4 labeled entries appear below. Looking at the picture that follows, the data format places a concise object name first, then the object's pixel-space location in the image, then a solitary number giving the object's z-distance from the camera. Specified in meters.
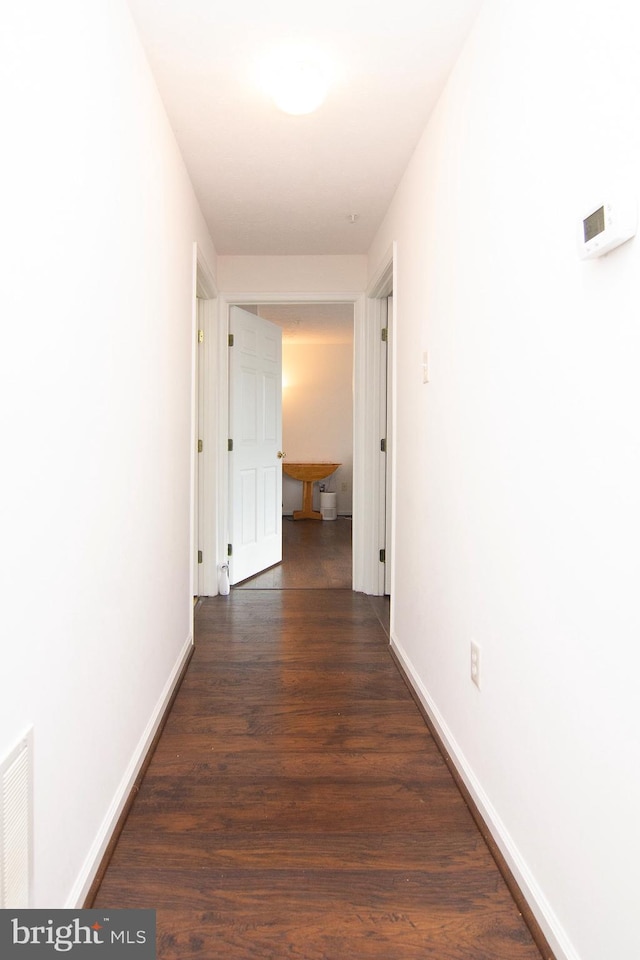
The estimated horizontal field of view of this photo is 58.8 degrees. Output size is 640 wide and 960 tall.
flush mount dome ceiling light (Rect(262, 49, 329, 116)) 1.89
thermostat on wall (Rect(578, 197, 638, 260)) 0.90
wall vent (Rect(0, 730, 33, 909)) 0.89
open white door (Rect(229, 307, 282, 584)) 3.99
